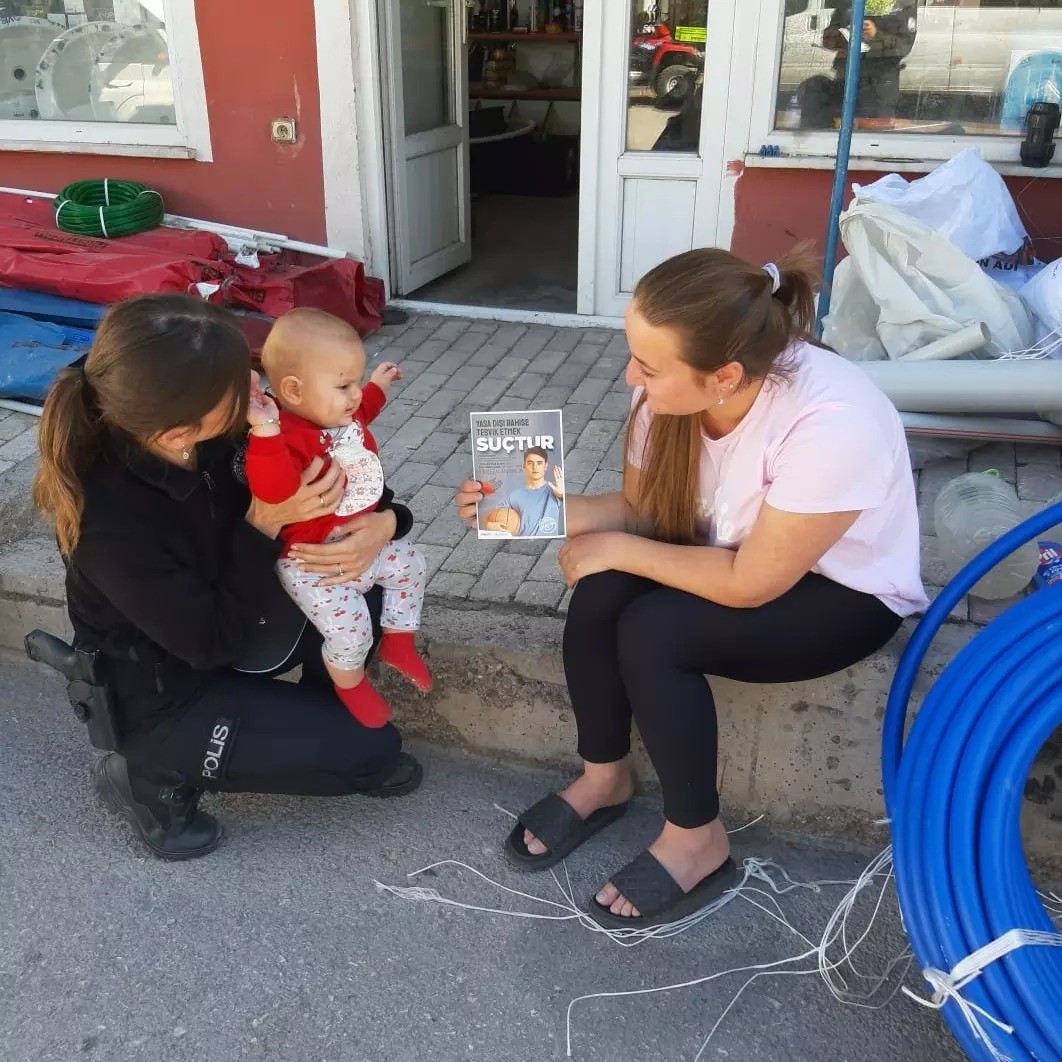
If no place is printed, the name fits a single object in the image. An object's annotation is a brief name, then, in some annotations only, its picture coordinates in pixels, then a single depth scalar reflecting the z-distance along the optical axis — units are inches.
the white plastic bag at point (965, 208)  153.9
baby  81.6
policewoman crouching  76.4
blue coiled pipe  66.7
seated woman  74.5
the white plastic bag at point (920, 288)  140.6
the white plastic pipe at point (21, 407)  161.9
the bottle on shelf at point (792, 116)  187.3
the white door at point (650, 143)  188.2
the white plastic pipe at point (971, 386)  128.9
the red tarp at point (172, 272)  178.5
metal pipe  139.2
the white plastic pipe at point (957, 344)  135.6
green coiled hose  200.7
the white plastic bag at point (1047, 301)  137.2
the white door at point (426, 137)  211.9
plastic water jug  103.7
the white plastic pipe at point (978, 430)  134.8
